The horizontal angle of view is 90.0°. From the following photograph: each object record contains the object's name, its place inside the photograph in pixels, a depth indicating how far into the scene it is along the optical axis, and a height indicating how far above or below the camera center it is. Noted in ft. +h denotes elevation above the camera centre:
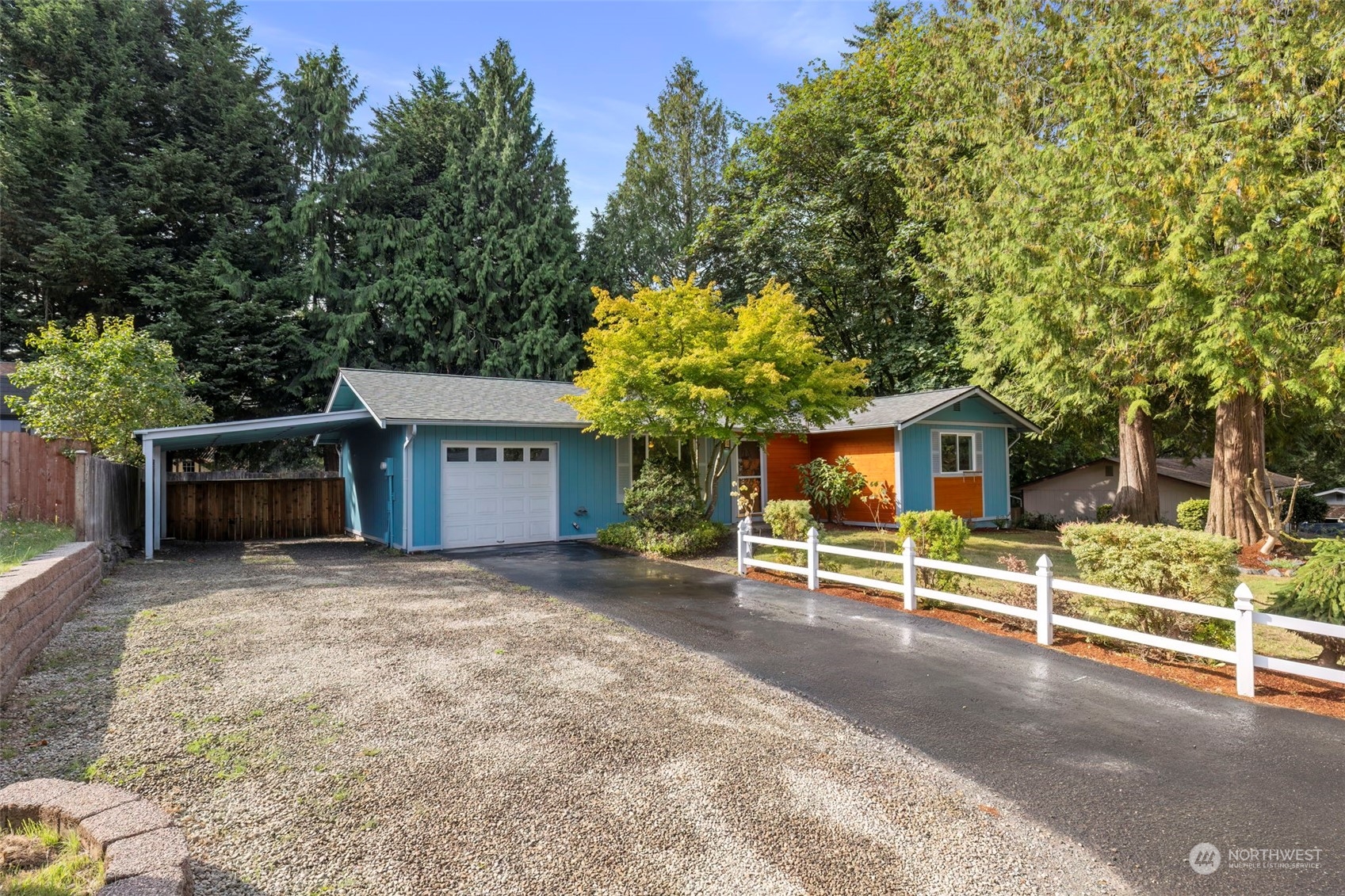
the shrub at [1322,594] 16.56 -3.69
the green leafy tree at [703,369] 38.19 +5.27
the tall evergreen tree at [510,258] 87.45 +27.68
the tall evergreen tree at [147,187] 64.34 +29.34
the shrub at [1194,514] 46.37 -4.47
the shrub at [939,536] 28.07 -3.42
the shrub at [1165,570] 19.19 -3.55
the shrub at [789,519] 34.88 -3.17
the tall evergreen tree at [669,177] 102.78 +44.18
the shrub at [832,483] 51.70 -2.02
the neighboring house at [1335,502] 68.13 -5.84
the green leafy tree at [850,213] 76.33 +30.04
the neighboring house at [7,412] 61.98 +5.86
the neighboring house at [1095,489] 63.87 -3.62
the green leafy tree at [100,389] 40.57 +5.28
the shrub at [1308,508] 62.28 -5.69
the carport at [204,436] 38.68 +2.14
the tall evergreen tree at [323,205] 78.07 +32.12
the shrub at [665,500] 41.68 -2.42
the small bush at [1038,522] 59.11 -6.11
